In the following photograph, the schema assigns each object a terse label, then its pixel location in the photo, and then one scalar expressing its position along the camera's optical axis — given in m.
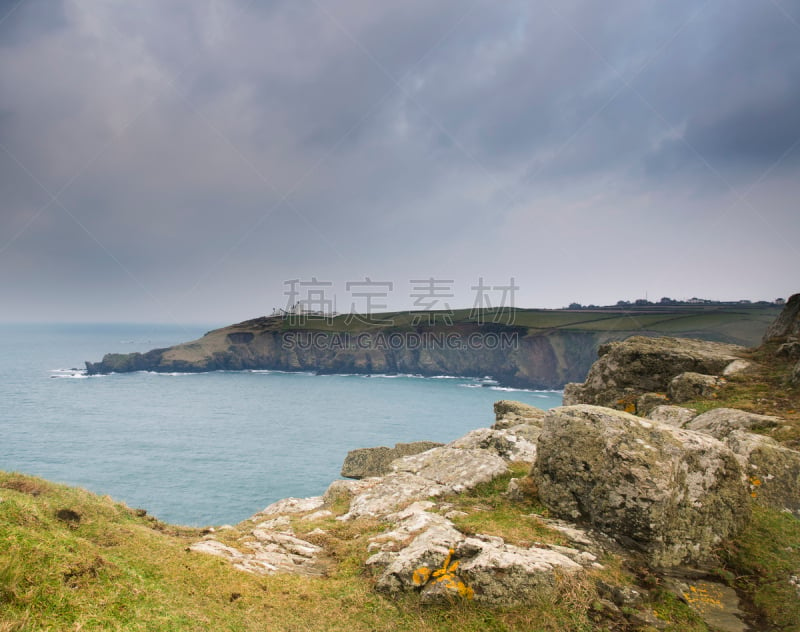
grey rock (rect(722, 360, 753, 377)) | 19.30
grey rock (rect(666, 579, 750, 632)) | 6.37
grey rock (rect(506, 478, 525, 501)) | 11.16
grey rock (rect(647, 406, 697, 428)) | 15.12
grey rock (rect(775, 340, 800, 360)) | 19.50
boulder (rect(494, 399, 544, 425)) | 21.48
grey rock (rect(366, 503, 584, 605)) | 6.81
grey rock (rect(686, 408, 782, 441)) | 12.95
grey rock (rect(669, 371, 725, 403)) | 17.75
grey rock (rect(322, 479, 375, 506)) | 16.25
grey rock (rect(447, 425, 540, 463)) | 15.41
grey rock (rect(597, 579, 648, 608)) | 6.68
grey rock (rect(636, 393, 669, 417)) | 18.31
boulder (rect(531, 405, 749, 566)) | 8.30
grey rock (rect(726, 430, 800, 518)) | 9.59
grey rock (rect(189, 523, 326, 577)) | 8.86
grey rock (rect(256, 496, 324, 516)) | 16.48
